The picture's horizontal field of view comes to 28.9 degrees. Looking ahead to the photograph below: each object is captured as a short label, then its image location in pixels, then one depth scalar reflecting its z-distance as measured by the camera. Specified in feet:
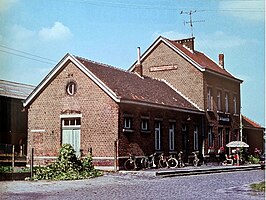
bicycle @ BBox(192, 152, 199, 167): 60.54
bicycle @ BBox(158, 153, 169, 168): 55.01
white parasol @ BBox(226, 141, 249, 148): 62.95
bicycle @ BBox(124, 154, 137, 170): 50.06
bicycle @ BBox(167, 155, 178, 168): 56.44
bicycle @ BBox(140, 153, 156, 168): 52.42
